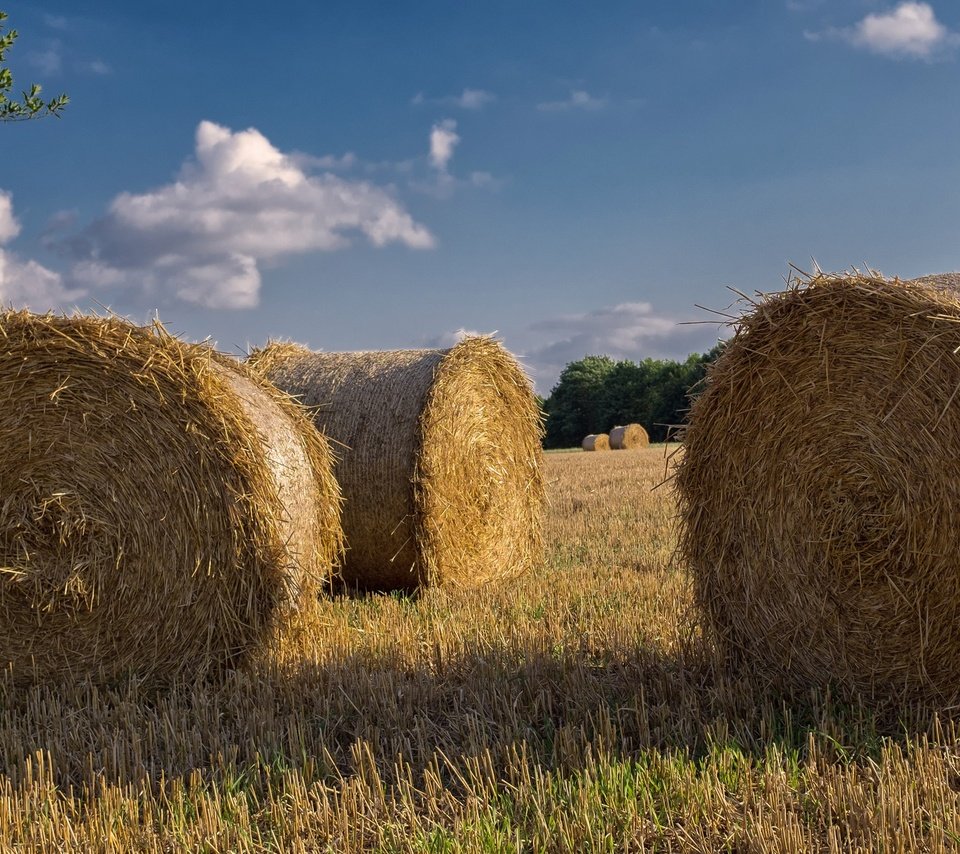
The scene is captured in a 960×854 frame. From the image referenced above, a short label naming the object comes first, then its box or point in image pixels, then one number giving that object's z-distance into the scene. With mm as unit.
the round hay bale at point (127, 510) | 6102
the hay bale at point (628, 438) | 33531
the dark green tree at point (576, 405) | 55469
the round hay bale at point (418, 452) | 8133
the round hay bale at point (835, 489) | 4762
